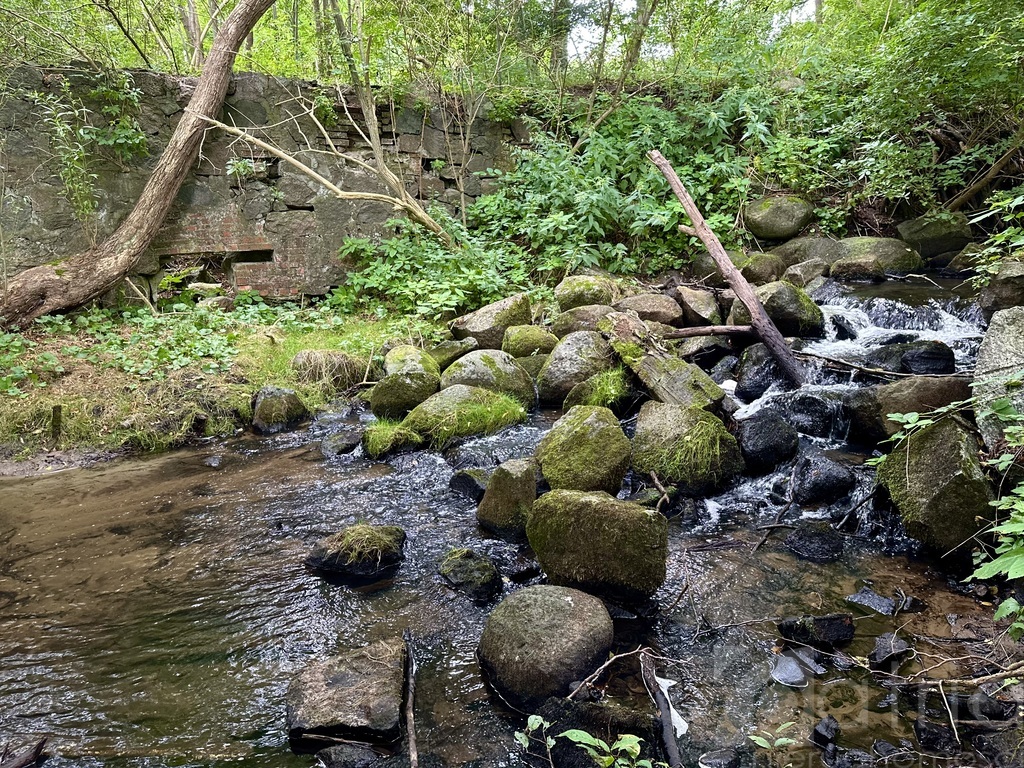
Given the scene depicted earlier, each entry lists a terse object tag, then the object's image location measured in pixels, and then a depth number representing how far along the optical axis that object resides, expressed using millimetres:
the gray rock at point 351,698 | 2467
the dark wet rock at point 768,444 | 4559
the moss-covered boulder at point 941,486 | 3229
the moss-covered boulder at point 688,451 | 4402
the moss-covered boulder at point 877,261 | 7621
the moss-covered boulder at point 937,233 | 7895
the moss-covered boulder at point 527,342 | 6699
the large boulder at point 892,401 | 4250
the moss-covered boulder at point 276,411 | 6047
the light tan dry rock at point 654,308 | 6758
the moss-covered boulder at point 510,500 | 4000
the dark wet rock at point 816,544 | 3697
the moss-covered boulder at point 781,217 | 8609
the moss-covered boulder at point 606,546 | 3201
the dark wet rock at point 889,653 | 2746
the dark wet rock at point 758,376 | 5750
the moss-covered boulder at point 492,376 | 6051
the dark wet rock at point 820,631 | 2904
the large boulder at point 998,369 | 3252
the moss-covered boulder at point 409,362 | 6156
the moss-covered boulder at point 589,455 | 4176
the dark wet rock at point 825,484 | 4160
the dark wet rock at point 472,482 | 4559
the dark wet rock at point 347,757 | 2359
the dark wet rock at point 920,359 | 5129
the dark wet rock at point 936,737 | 2287
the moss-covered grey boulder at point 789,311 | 6328
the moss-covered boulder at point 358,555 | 3658
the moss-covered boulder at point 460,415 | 5473
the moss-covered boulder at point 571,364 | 5984
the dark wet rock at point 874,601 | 3143
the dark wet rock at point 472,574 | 3430
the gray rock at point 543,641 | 2629
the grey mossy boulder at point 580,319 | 6793
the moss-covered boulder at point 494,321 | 6914
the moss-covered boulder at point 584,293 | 7281
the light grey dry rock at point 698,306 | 6840
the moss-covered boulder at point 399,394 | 5984
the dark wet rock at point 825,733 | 2361
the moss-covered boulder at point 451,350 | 6633
